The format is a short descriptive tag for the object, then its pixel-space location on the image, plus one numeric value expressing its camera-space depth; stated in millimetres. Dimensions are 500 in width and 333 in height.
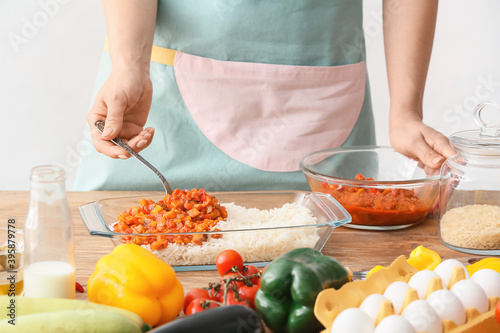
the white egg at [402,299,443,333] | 805
